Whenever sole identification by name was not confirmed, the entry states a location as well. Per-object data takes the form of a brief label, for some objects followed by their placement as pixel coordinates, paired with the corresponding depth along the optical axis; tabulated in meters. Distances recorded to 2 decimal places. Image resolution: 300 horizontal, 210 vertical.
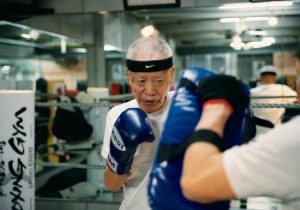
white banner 2.36
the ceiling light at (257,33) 5.05
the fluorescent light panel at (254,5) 3.50
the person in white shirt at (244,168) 0.81
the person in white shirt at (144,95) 1.52
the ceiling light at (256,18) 4.21
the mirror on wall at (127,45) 4.17
